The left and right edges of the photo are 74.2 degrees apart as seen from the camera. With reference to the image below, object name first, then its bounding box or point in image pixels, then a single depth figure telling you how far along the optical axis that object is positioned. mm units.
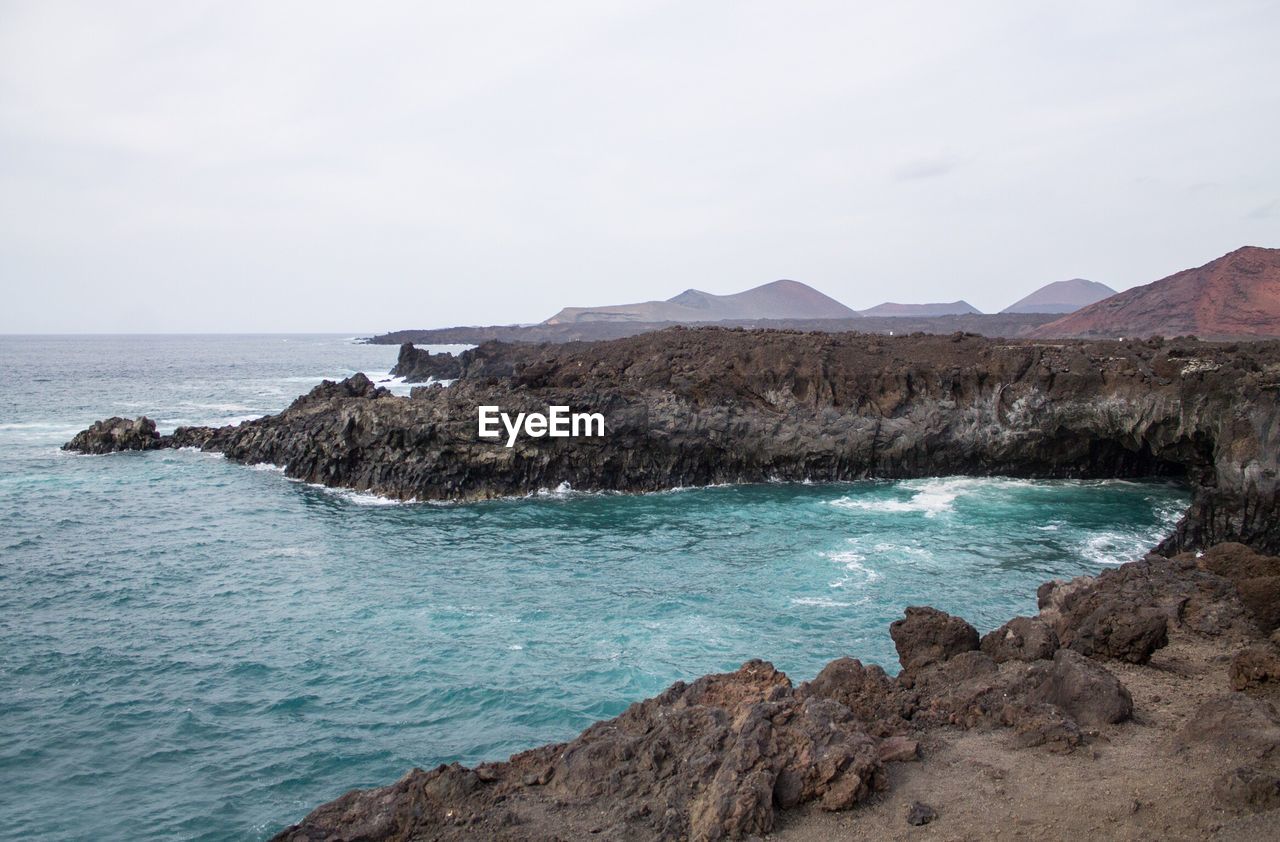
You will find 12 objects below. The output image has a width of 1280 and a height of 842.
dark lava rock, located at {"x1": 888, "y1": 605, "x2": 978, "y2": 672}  13730
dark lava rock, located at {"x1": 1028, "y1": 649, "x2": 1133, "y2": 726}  10891
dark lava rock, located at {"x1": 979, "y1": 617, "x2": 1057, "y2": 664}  13438
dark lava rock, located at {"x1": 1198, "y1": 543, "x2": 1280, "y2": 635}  14742
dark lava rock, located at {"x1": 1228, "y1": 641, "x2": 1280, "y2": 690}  11656
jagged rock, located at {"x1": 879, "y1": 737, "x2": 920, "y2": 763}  10016
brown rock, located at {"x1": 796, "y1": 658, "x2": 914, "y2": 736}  11414
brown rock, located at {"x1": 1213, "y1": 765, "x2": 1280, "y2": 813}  8297
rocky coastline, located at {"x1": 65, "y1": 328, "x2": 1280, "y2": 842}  9055
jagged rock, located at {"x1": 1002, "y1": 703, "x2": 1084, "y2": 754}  10180
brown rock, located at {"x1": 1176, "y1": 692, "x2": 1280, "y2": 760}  9383
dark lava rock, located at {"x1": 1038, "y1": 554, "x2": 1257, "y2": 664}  13445
